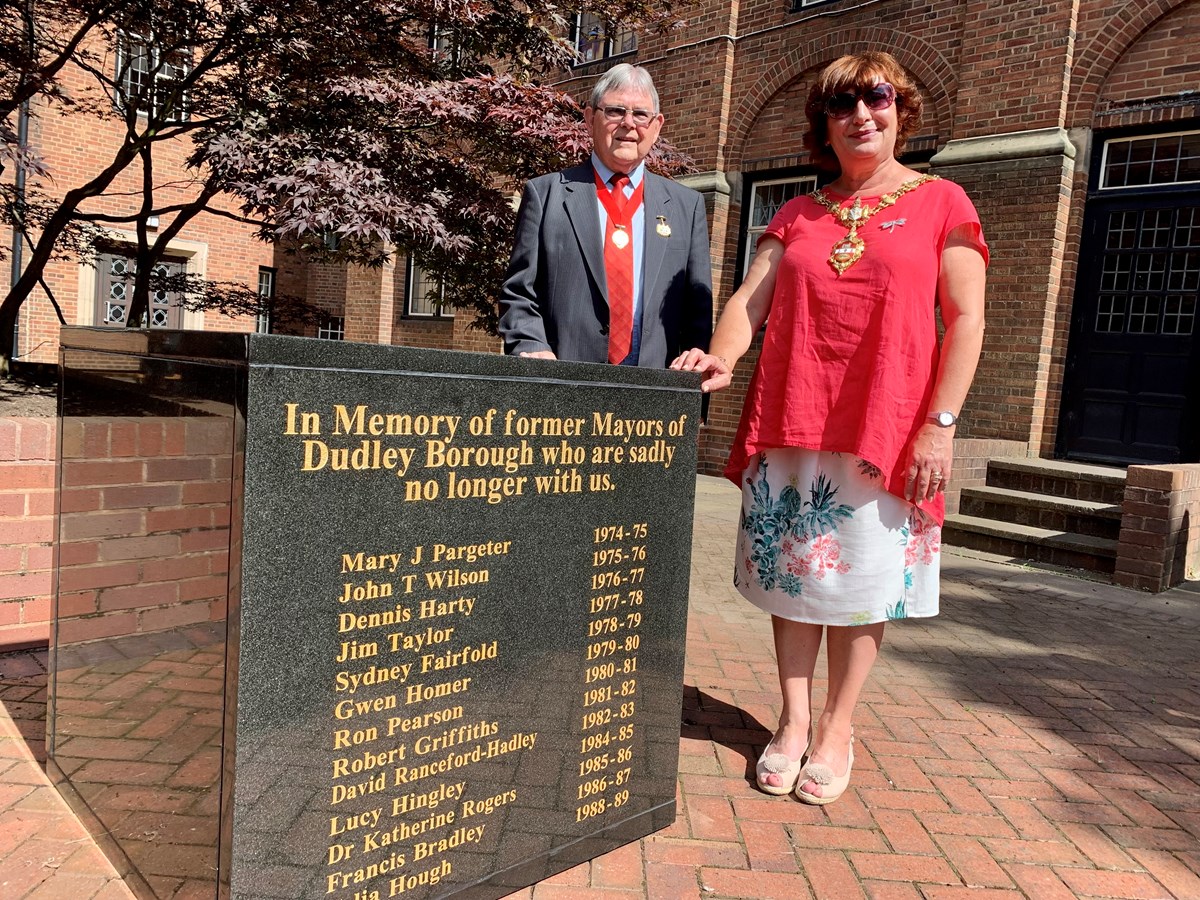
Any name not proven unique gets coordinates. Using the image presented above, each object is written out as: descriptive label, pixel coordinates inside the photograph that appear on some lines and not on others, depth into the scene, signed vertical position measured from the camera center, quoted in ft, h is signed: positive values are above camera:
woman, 7.83 +0.11
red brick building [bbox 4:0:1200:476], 25.71 +7.26
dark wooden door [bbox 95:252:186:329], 54.75 +3.35
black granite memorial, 5.08 -1.75
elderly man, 8.32 +1.34
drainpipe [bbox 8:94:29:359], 18.75 +3.45
